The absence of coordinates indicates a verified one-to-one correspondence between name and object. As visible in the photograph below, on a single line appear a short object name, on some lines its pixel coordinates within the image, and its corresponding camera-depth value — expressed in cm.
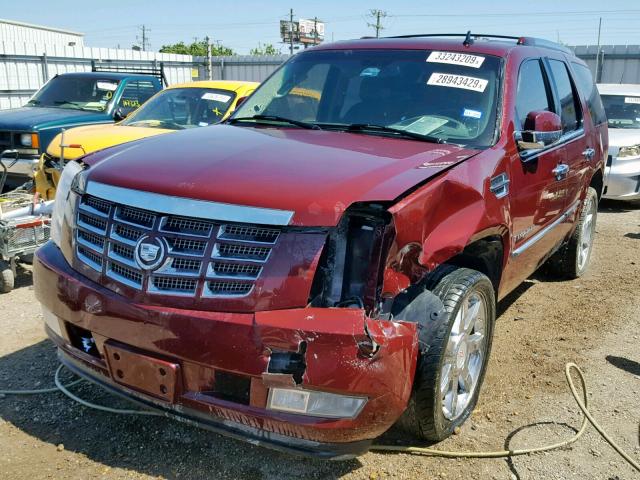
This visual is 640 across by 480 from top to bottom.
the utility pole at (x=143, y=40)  8450
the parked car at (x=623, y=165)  912
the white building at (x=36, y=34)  3944
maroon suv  238
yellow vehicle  674
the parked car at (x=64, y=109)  815
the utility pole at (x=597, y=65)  2236
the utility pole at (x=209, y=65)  2677
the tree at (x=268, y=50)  7680
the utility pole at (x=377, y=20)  5550
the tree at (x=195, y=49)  7125
